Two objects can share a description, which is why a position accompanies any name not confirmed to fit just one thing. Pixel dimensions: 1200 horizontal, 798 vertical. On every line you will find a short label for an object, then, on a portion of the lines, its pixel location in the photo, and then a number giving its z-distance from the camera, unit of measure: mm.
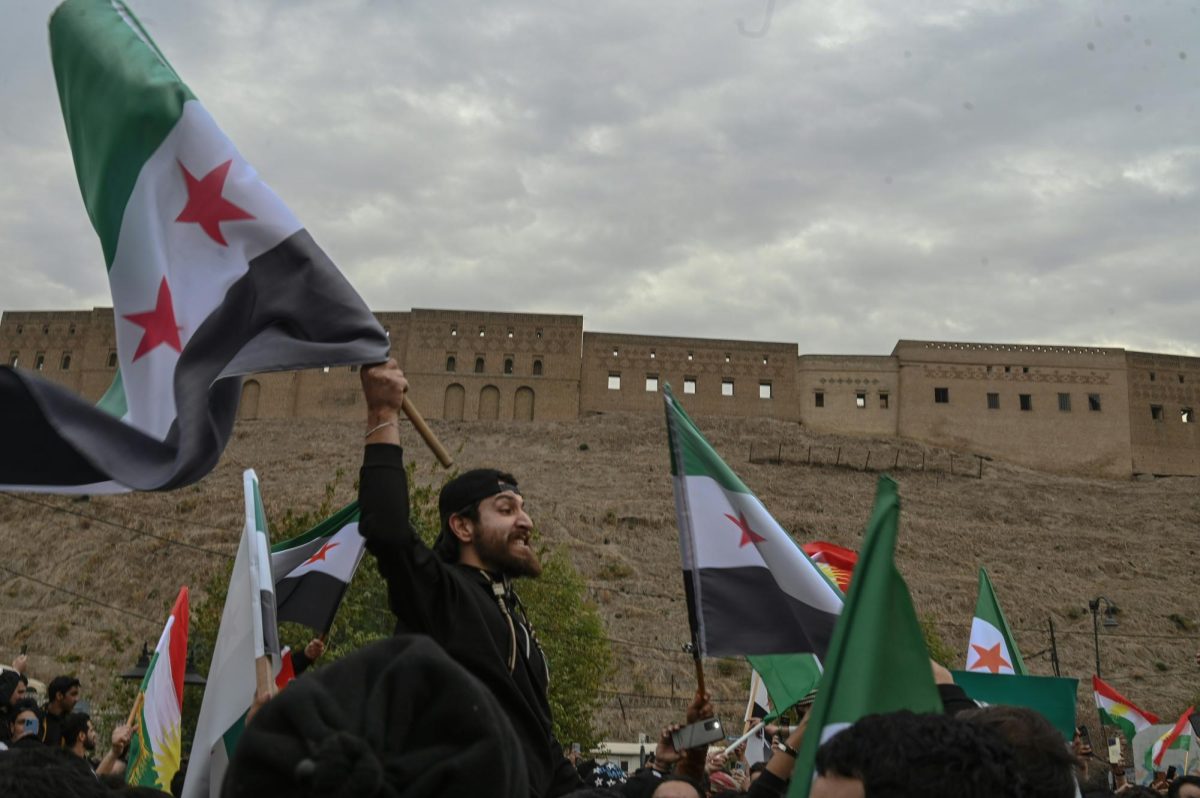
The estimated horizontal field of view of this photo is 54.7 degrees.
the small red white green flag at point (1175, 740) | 12281
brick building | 62562
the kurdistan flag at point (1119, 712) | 13758
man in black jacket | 3166
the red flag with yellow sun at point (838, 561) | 9188
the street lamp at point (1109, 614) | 23762
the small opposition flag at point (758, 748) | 10438
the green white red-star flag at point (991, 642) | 7879
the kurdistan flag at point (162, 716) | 5121
